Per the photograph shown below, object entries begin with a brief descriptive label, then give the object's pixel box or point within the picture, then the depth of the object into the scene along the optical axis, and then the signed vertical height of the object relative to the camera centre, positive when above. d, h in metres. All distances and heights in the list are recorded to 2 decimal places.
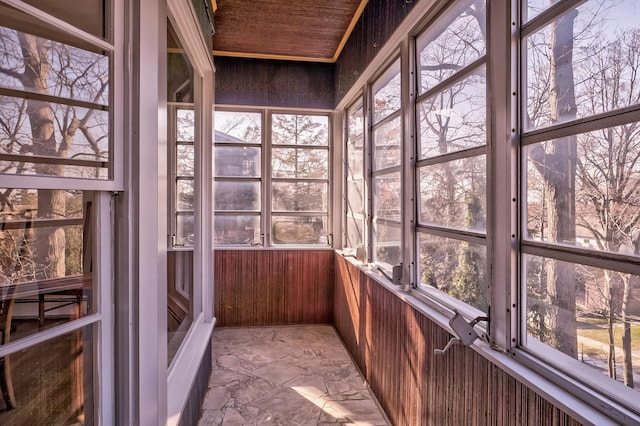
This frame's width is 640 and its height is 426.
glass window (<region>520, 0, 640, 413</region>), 0.89 +0.05
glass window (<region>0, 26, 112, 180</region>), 0.83 +0.29
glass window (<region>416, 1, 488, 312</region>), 1.45 +0.26
